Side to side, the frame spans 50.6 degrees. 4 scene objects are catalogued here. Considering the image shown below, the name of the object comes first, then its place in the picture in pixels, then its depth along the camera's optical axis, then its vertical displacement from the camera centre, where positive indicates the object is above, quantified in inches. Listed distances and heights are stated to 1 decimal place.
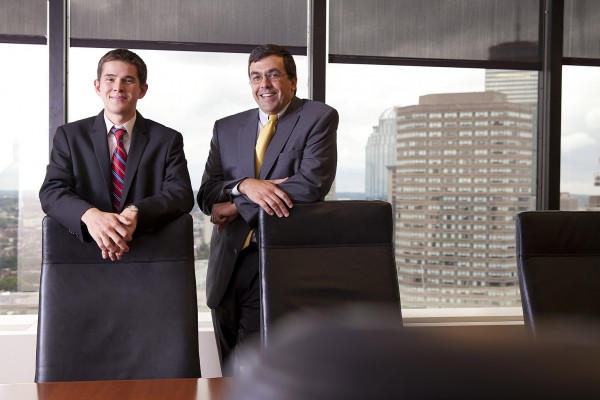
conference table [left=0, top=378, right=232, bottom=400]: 57.7 -18.7
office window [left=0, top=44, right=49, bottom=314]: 164.4 +7.8
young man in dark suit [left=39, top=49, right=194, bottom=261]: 95.4 +5.0
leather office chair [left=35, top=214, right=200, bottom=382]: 82.9 -15.8
